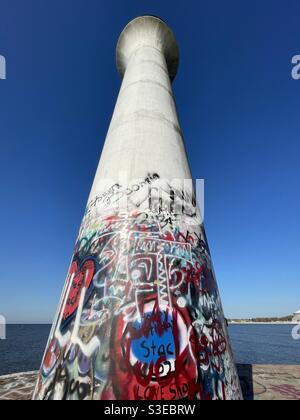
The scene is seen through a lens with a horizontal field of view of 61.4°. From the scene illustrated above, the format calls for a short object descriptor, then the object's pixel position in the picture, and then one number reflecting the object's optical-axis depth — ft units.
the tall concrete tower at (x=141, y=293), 11.09
